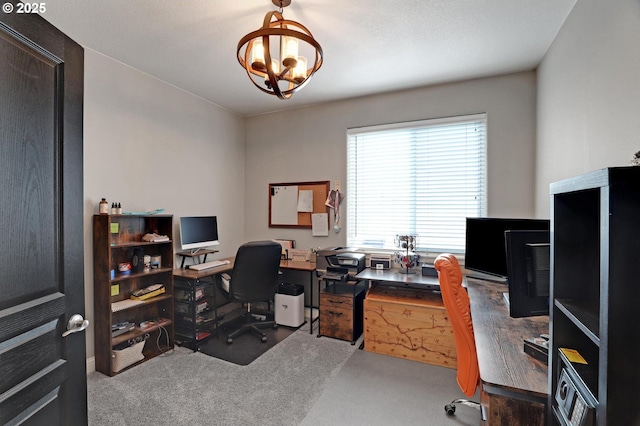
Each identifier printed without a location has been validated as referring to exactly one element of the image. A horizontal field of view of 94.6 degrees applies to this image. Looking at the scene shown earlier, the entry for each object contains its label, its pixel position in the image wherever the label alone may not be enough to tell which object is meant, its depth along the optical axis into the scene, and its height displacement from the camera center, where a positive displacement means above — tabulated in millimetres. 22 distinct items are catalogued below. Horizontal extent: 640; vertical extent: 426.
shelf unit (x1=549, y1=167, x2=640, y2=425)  582 -198
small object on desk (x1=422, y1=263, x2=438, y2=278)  2971 -608
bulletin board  3861 +114
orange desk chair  1618 -587
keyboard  3189 -608
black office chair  3004 -679
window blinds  3141 +339
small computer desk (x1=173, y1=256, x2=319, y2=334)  2977 -658
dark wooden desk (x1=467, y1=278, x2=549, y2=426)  984 -610
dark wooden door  908 -49
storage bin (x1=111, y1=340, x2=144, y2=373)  2531 -1287
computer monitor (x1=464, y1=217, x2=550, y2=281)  2276 -266
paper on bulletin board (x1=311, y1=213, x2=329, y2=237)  3814 -175
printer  3209 -588
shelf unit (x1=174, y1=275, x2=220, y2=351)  3006 -1088
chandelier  1615 +931
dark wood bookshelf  2510 -708
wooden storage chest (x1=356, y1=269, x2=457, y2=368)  2680 -1053
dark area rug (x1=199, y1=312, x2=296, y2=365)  2863 -1410
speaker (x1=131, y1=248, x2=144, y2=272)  2805 -480
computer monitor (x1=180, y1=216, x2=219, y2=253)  3197 -247
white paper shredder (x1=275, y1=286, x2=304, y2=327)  3555 -1180
